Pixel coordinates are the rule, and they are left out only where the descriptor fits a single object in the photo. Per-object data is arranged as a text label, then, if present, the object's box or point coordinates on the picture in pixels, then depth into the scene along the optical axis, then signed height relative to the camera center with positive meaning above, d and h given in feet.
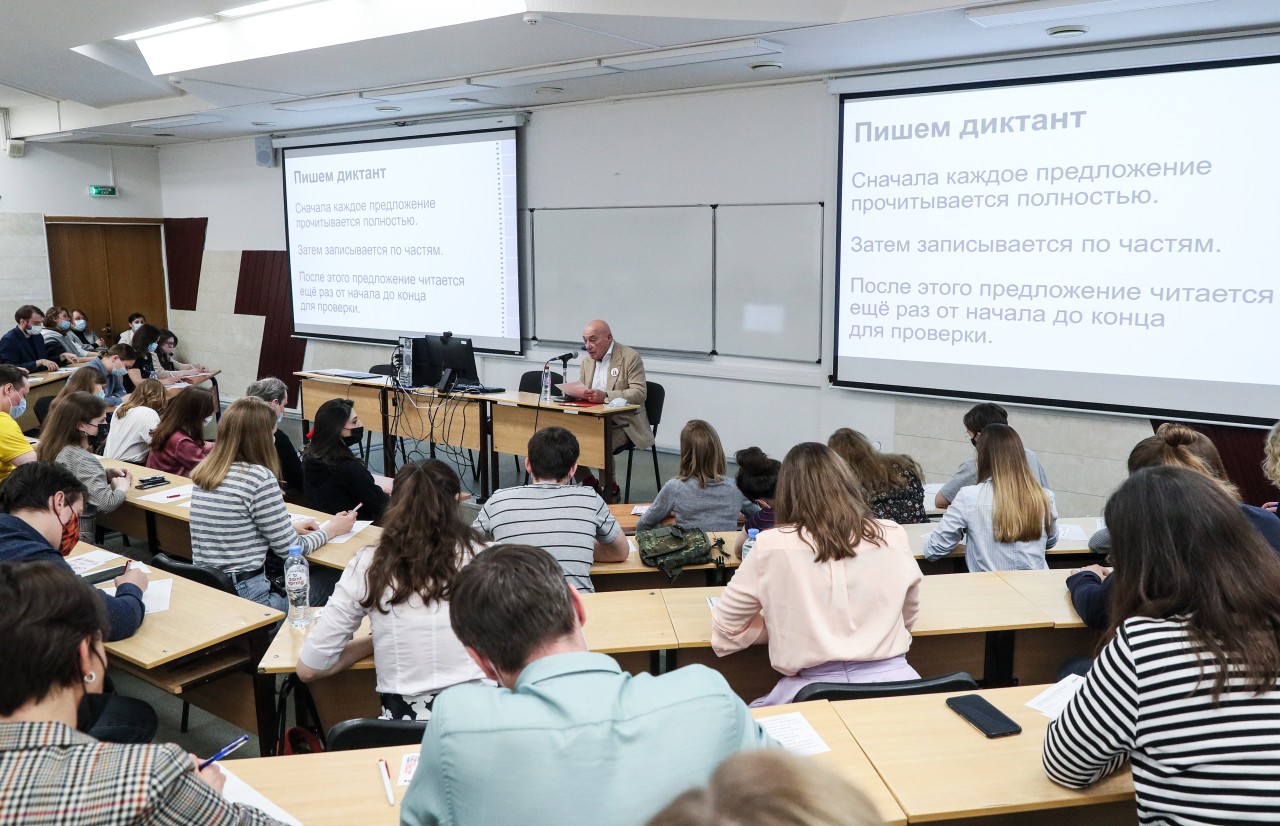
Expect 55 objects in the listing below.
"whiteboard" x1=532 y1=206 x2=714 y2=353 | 24.86 +0.31
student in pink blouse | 8.20 -2.69
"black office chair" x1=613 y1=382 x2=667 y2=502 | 22.27 -2.90
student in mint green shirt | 4.09 -2.09
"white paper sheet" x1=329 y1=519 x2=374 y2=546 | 13.12 -3.66
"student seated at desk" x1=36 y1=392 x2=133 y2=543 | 14.37 -2.51
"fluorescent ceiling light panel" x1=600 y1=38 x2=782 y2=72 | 18.67 +4.97
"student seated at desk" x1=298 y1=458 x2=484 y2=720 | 8.29 -2.93
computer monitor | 22.90 -1.89
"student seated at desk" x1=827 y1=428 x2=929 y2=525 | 13.17 -2.85
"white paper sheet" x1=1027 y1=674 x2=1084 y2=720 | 7.53 -3.47
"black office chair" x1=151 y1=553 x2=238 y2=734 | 11.30 -3.60
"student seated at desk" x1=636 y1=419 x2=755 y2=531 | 13.57 -3.12
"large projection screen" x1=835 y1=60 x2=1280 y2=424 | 17.24 +0.91
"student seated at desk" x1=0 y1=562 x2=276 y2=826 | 4.25 -2.26
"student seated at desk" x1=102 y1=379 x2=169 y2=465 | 18.16 -2.94
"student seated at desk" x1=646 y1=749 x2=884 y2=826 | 2.22 -1.28
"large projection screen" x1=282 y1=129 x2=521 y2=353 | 28.32 +1.58
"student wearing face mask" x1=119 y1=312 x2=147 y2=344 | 34.53 -1.50
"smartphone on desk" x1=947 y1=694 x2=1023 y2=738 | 7.16 -3.47
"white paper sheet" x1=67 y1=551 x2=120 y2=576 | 11.45 -3.54
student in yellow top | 15.05 -2.67
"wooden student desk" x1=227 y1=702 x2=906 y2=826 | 6.26 -3.60
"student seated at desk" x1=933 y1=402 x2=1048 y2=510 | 14.21 -2.51
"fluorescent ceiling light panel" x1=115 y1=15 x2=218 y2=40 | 21.43 +6.25
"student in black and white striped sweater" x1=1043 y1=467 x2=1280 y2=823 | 5.38 -2.29
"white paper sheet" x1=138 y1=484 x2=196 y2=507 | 14.87 -3.48
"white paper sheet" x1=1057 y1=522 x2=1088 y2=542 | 13.42 -3.72
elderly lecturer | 21.47 -2.29
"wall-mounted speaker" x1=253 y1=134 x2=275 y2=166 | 34.35 +5.05
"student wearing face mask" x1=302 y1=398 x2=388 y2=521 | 14.25 -2.98
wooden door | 37.70 +0.62
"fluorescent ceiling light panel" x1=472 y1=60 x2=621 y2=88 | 21.12 +5.08
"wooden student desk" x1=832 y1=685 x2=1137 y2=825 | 6.33 -3.55
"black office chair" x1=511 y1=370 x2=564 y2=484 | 23.72 -2.52
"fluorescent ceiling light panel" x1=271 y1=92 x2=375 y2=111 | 26.04 +5.36
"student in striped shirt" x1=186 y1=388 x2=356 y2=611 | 12.07 -2.95
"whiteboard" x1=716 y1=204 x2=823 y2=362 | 22.94 +0.10
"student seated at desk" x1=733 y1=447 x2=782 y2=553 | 13.34 -2.80
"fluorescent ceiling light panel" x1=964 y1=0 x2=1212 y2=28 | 15.14 +4.65
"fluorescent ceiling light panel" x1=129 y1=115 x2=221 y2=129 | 30.68 +5.65
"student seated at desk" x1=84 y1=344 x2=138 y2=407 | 26.55 -2.34
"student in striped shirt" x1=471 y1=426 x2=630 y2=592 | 10.88 -2.74
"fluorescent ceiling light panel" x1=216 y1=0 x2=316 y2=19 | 20.04 +6.21
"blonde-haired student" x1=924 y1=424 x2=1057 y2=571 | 11.26 -2.91
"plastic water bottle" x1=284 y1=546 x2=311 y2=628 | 9.78 -3.42
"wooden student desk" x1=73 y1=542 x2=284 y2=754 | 9.32 -3.89
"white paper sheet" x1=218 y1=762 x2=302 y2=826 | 6.20 -3.57
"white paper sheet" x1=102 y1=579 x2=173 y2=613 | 10.19 -3.56
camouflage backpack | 11.82 -3.43
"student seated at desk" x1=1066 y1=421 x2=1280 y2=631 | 8.99 -2.27
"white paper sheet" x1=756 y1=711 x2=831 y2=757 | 7.04 -3.54
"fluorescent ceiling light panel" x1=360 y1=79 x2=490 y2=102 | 23.57 +5.20
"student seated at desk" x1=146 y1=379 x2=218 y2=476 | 16.53 -2.67
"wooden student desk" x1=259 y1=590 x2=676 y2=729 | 9.08 -3.62
